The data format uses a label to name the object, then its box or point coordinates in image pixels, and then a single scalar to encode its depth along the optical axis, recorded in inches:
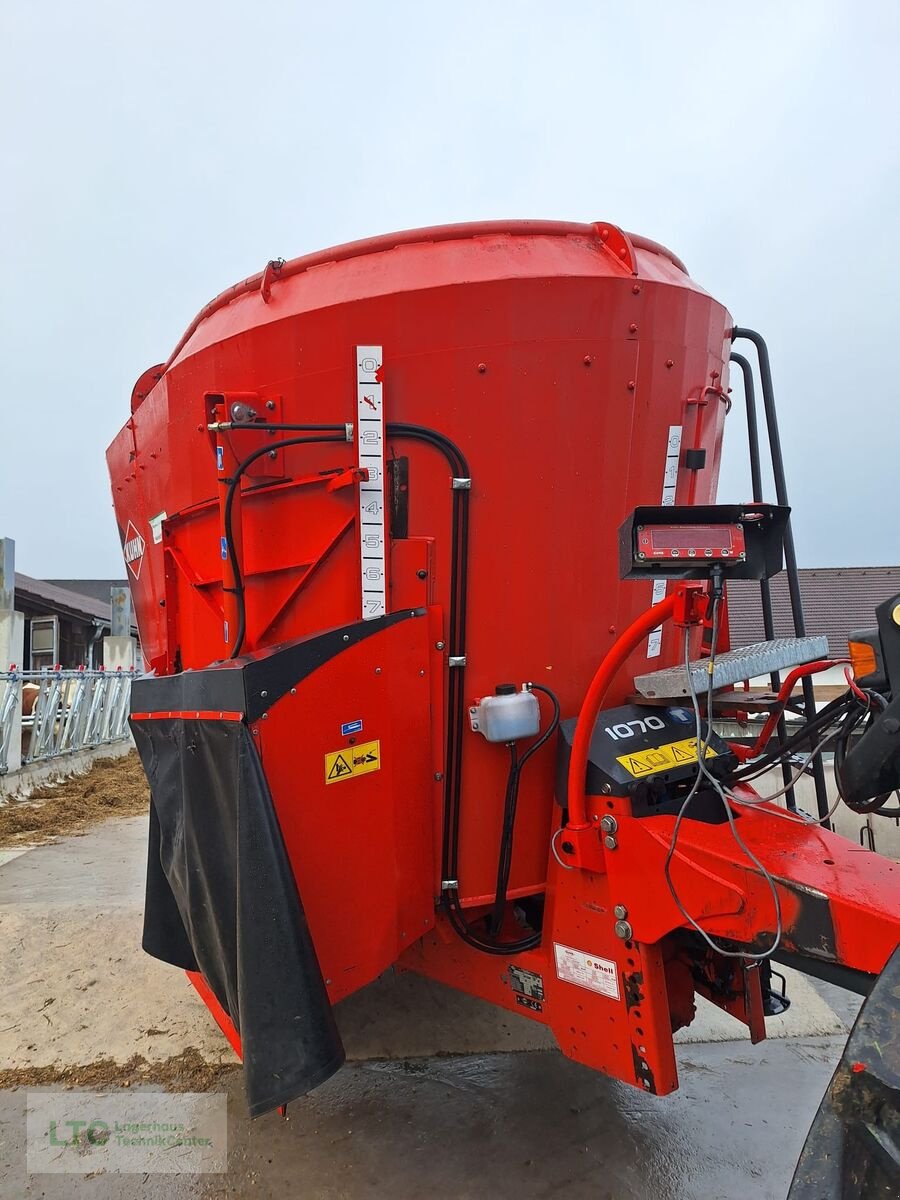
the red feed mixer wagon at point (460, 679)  81.9
